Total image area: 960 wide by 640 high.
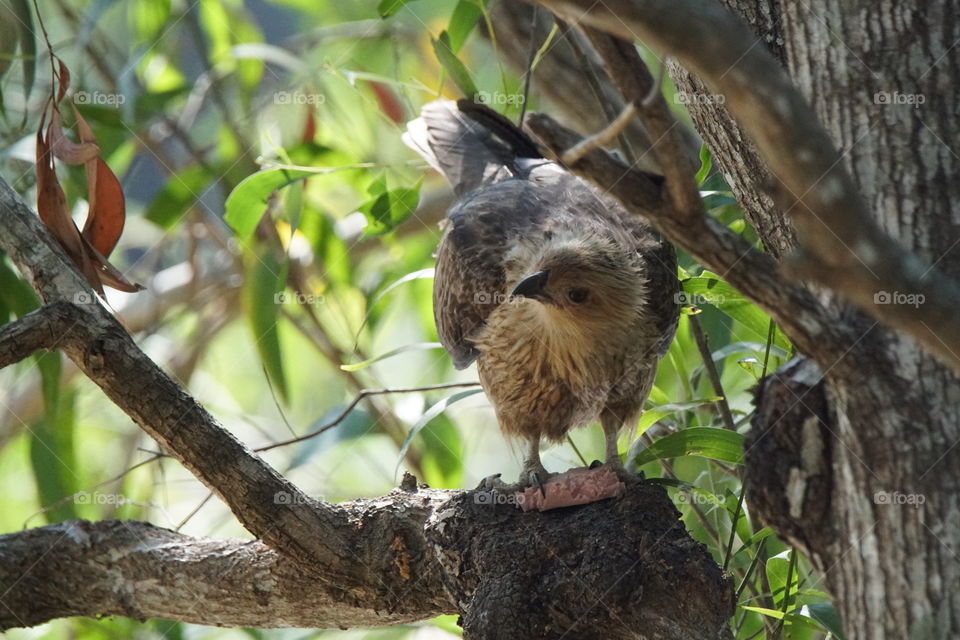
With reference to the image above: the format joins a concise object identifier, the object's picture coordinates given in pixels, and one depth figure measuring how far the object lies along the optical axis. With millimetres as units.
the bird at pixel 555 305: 5465
